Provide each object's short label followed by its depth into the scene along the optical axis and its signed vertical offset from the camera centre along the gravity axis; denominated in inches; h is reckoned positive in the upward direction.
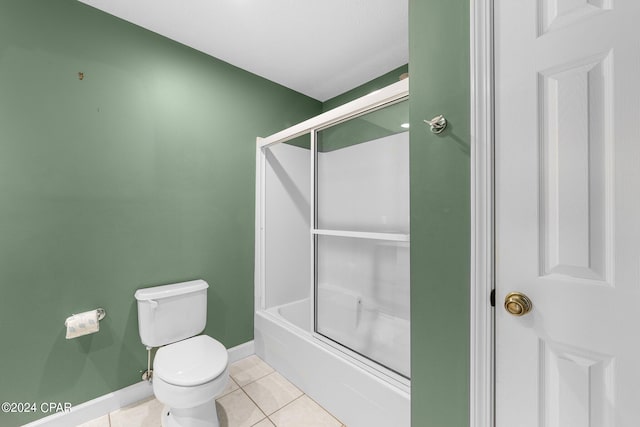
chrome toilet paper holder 62.2 -23.7
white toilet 52.4 -33.0
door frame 34.9 -0.3
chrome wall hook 38.6 +13.5
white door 27.0 +0.2
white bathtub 51.0 -38.3
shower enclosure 57.5 -15.1
